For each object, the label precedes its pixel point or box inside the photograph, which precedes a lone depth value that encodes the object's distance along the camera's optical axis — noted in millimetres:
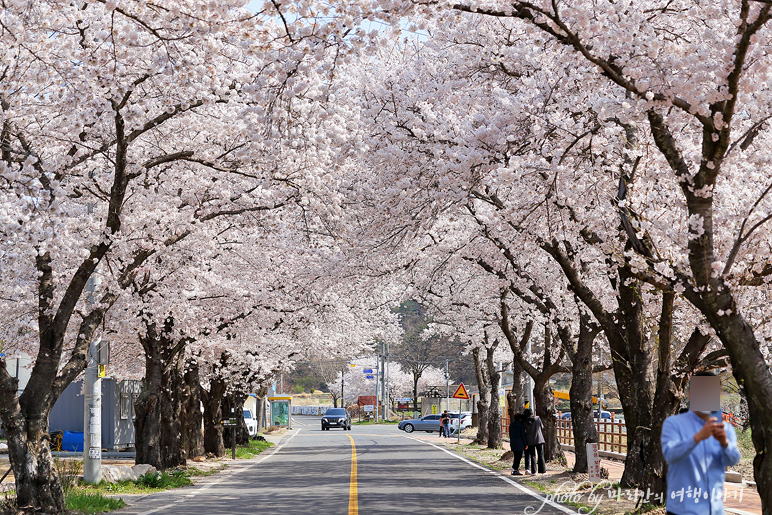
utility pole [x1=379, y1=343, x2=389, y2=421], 87625
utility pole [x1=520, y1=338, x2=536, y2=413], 34250
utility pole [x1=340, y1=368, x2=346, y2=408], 106325
